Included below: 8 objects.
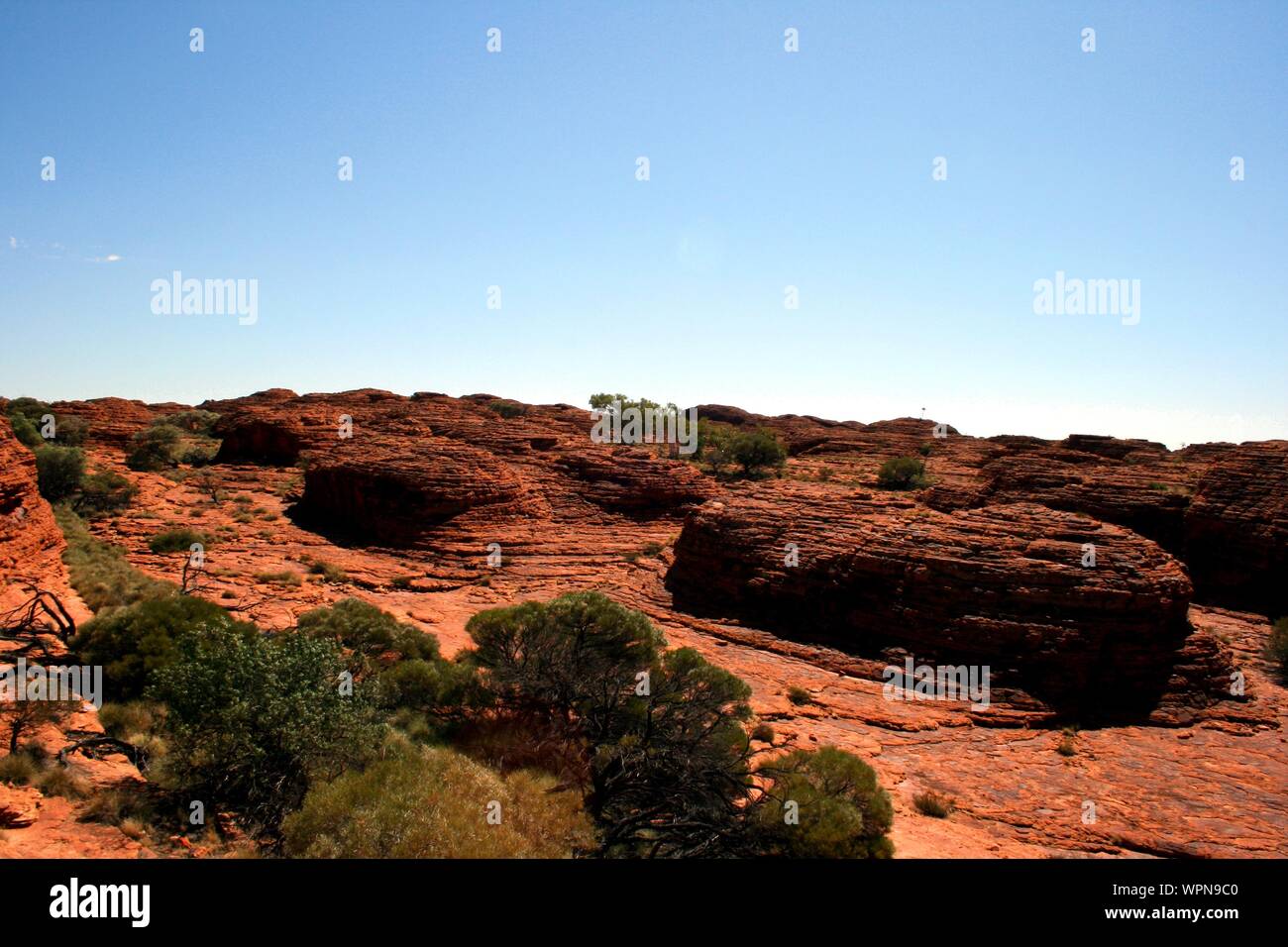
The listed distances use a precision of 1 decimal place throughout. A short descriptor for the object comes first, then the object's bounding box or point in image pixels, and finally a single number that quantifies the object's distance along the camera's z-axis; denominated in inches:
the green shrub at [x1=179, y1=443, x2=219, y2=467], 1421.6
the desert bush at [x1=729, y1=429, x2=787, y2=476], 1515.7
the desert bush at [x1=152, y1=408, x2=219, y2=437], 1876.6
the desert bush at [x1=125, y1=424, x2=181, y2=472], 1270.9
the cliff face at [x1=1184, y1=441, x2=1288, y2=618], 933.2
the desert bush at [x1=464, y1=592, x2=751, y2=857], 308.3
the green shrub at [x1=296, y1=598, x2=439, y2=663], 472.4
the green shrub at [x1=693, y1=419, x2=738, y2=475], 1571.1
